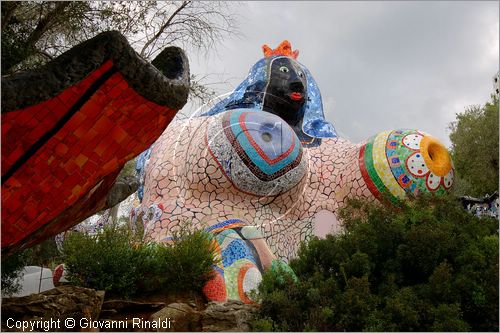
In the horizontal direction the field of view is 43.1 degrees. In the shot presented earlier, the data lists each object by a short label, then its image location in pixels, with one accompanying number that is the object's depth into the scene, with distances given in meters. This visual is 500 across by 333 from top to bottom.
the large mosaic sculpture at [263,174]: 9.65
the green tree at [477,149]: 16.61
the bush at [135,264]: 8.02
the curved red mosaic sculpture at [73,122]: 3.54
